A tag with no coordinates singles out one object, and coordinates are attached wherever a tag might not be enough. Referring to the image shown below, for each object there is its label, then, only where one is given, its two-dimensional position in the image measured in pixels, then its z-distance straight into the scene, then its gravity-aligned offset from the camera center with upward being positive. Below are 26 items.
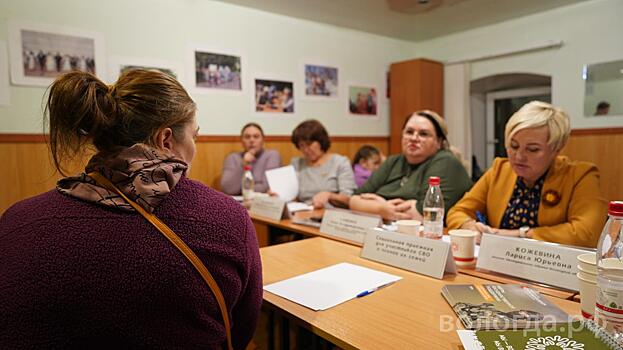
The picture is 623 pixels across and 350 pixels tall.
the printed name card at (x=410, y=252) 1.22 -0.35
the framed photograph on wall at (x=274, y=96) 4.10 +0.58
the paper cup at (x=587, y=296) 0.87 -0.34
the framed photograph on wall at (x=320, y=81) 4.46 +0.79
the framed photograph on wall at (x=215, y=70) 3.69 +0.79
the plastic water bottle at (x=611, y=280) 0.75 -0.26
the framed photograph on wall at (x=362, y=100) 4.89 +0.62
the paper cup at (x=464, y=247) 1.31 -0.33
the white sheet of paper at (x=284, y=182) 2.85 -0.23
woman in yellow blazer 1.45 -0.18
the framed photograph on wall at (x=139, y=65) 3.32 +0.78
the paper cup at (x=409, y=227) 1.48 -0.30
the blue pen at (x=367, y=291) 1.09 -0.40
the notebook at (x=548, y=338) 0.72 -0.37
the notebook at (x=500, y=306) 0.86 -0.38
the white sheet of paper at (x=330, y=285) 1.06 -0.40
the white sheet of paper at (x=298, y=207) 2.48 -0.37
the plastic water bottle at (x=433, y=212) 1.48 -0.25
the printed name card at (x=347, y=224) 1.66 -0.33
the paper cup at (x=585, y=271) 0.88 -0.28
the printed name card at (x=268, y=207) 2.22 -0.33
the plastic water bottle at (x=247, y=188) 2.74 -0.26
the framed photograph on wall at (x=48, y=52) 2.92 +0.80
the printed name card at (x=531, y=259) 1.11 -0.34
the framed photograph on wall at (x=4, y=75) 2.86 +0.60
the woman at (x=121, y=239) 0.67 -0.15
